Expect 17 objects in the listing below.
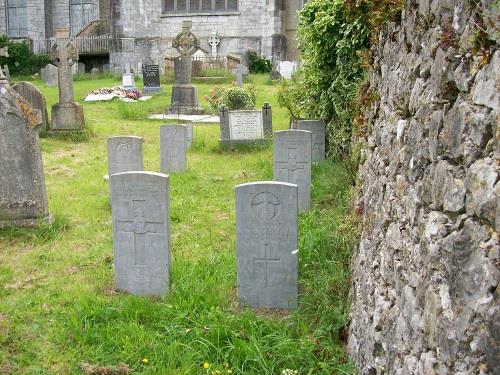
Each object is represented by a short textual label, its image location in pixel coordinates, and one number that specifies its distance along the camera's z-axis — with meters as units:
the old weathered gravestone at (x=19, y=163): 6.60
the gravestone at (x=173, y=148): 9.91
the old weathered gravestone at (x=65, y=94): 13.28
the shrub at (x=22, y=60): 31.20
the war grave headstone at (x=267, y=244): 4.77
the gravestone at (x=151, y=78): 21.71
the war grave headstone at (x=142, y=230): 5.12
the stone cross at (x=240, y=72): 20.89
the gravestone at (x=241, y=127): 12.17
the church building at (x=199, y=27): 29.17
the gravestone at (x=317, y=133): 9.11
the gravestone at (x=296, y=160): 7.53
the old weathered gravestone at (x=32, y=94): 12.67
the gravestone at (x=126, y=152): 8.21
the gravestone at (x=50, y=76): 25.84
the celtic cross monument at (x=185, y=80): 17.80
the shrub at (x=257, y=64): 28.78
